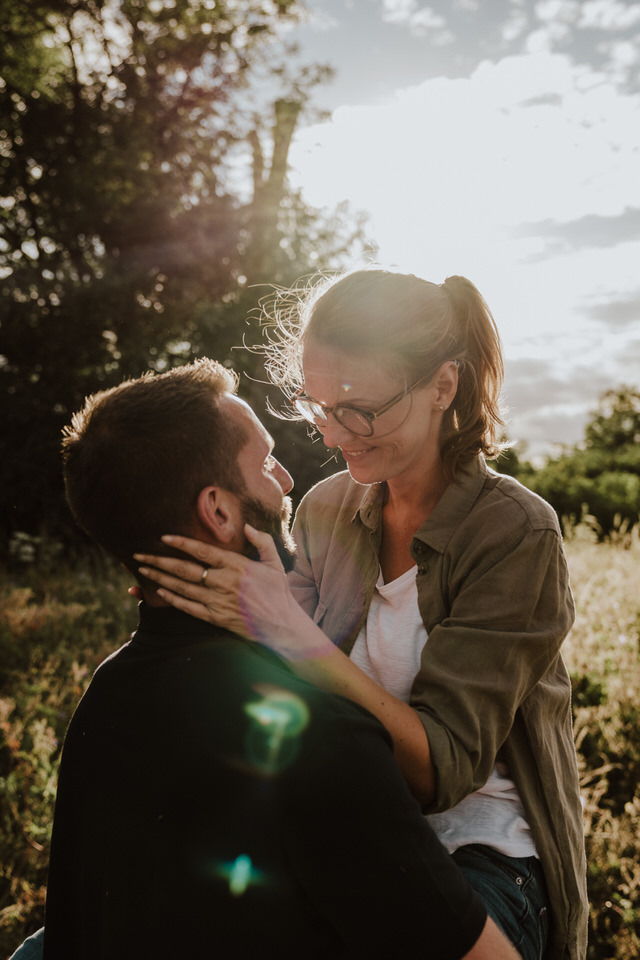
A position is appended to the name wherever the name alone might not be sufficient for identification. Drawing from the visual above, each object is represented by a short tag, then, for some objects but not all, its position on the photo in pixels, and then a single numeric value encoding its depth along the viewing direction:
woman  0.81
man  0.62
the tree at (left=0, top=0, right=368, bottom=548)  9.72
